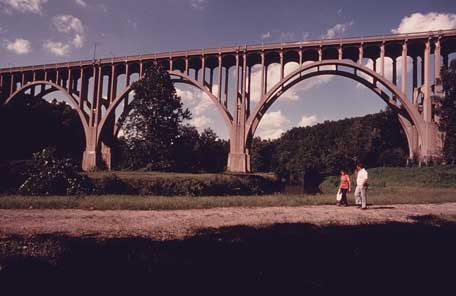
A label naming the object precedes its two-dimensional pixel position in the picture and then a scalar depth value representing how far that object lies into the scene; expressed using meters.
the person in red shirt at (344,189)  11.28
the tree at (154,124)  22.53
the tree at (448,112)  23.19
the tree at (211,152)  43.66
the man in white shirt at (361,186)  10.22
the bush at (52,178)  12.18
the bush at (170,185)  13.12
